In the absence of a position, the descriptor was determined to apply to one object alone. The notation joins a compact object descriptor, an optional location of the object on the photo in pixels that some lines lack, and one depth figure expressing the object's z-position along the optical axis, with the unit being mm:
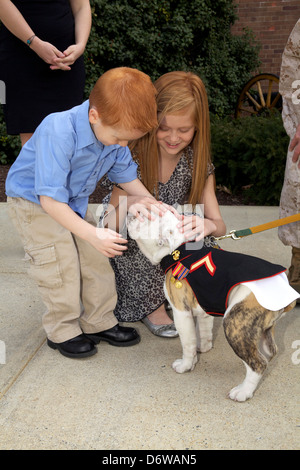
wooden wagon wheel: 9164
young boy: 2076
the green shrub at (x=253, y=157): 5645
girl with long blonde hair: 2557
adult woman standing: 3152
